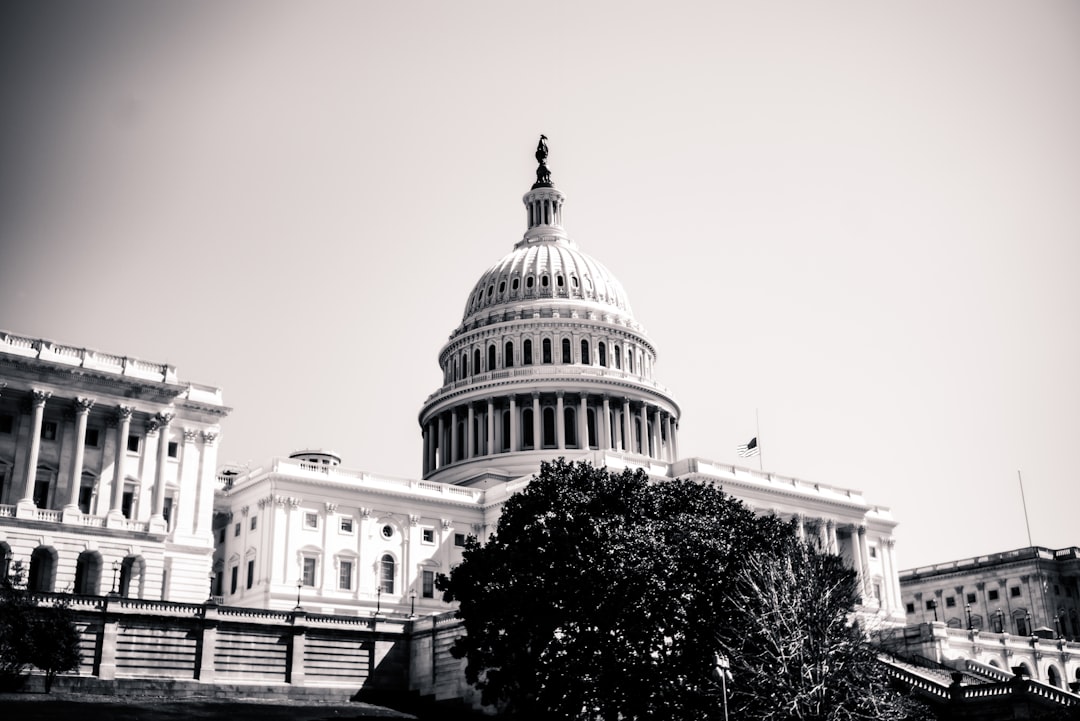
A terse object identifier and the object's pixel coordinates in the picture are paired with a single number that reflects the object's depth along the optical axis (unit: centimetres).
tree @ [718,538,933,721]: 5206
